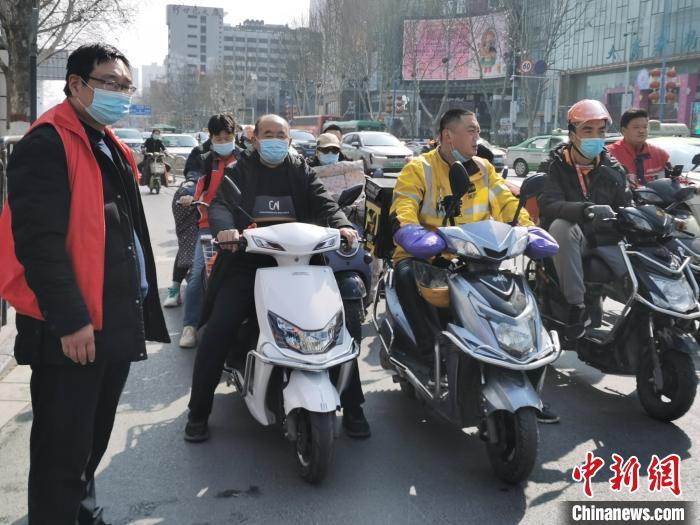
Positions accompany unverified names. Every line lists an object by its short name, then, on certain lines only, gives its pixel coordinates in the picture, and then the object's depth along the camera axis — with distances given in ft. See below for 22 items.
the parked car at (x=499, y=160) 96.36
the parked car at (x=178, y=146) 92.53
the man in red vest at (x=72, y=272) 8.55
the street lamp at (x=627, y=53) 168.89
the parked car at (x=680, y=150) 39.01
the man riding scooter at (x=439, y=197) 14.06
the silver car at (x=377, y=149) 90.33
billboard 199.41
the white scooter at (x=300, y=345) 11.85
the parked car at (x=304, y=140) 102.27
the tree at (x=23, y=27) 73.51
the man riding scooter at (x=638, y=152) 22.00
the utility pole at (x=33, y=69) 35.76
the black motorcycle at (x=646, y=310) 14.28
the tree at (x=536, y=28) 154.20
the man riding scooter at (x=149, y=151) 68.10
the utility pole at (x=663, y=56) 148.04
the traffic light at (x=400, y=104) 182.93
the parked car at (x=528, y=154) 100.37
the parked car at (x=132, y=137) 104.59
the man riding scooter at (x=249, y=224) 13.57
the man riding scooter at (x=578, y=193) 16.76
